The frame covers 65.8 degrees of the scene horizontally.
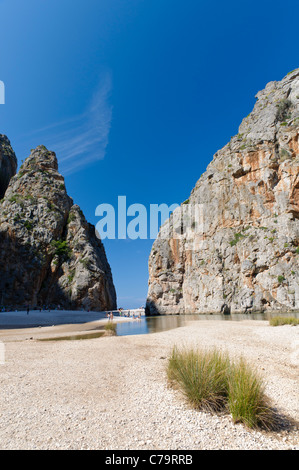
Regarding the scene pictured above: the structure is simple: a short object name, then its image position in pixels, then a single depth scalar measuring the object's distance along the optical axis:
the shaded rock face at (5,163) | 88.89
